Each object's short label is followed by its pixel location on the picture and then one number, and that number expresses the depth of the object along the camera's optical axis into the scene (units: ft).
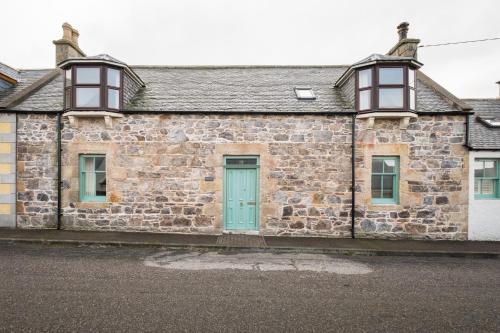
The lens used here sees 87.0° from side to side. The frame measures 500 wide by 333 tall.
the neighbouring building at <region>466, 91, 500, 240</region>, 29.63
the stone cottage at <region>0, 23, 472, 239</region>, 29.78
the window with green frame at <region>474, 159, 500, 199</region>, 30.53
